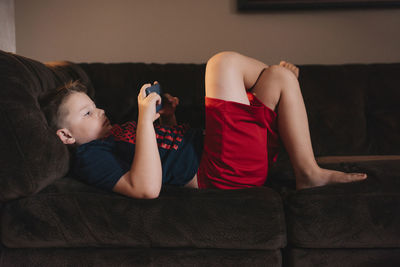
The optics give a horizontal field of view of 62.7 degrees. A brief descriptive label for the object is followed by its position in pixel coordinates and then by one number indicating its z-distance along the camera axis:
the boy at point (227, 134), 1.03
